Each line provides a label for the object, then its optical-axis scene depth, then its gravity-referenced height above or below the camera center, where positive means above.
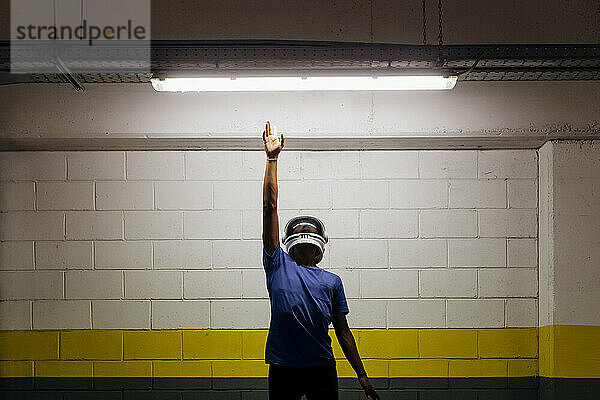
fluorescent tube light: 5.87 +0.74
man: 5.47 -0.79
